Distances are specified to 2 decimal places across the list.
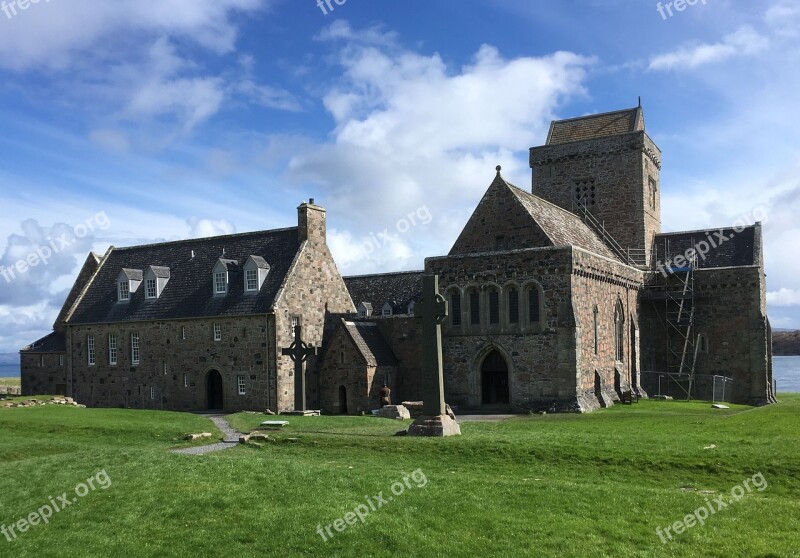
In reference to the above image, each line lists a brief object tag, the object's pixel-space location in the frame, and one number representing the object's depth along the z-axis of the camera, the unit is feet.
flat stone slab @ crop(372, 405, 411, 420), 111.65
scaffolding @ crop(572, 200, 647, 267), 168.35
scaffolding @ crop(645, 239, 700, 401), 155.74
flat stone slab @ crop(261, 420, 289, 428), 98.17
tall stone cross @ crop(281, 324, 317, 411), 130.41
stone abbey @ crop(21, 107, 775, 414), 127.13
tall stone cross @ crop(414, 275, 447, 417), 84.02
